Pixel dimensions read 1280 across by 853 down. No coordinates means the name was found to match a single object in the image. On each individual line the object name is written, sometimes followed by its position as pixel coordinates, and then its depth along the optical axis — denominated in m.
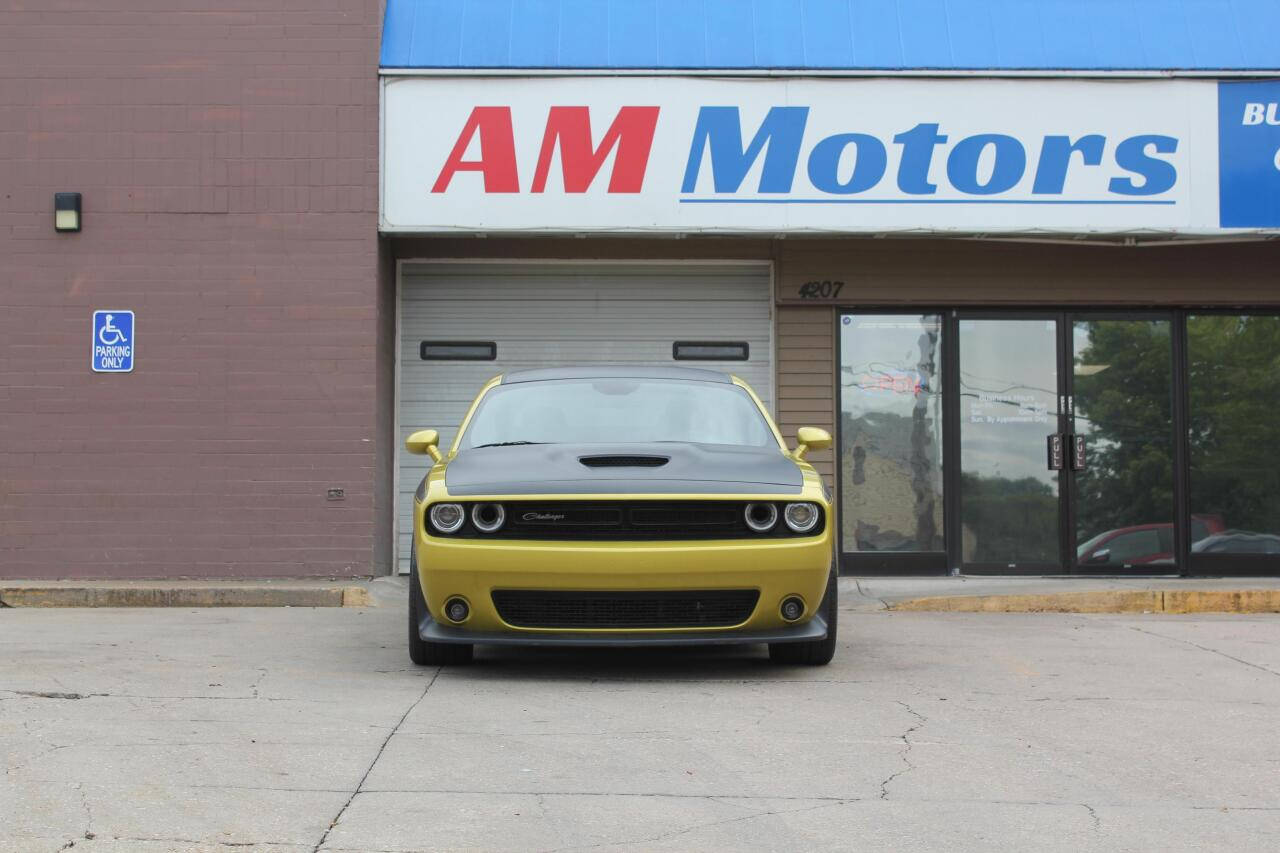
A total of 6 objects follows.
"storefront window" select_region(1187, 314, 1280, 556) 11.88
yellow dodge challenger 6.17
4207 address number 11.80
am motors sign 11.05
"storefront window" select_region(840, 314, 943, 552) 11.83
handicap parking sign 10.94
